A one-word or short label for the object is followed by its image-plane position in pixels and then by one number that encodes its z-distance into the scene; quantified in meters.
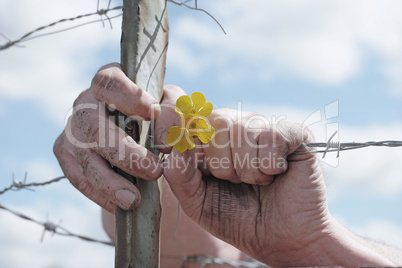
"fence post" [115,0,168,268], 0.56
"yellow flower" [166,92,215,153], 0.53
